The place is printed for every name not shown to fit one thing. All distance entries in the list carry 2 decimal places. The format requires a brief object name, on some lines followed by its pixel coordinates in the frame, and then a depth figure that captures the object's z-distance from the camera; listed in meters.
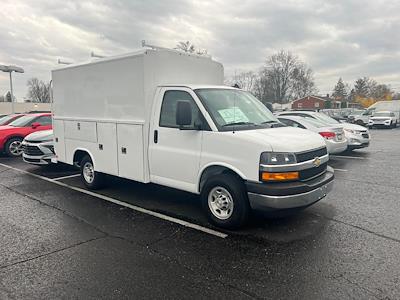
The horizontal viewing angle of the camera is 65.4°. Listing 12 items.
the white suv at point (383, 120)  29.58
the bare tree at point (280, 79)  78.00
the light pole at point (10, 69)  22.02
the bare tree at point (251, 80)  76.71
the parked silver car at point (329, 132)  9.98
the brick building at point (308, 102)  77.81
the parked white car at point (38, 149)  8.91
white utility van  4.20
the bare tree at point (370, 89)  93.06
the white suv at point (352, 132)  11.51
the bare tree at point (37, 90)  81.62
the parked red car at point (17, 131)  11.87
